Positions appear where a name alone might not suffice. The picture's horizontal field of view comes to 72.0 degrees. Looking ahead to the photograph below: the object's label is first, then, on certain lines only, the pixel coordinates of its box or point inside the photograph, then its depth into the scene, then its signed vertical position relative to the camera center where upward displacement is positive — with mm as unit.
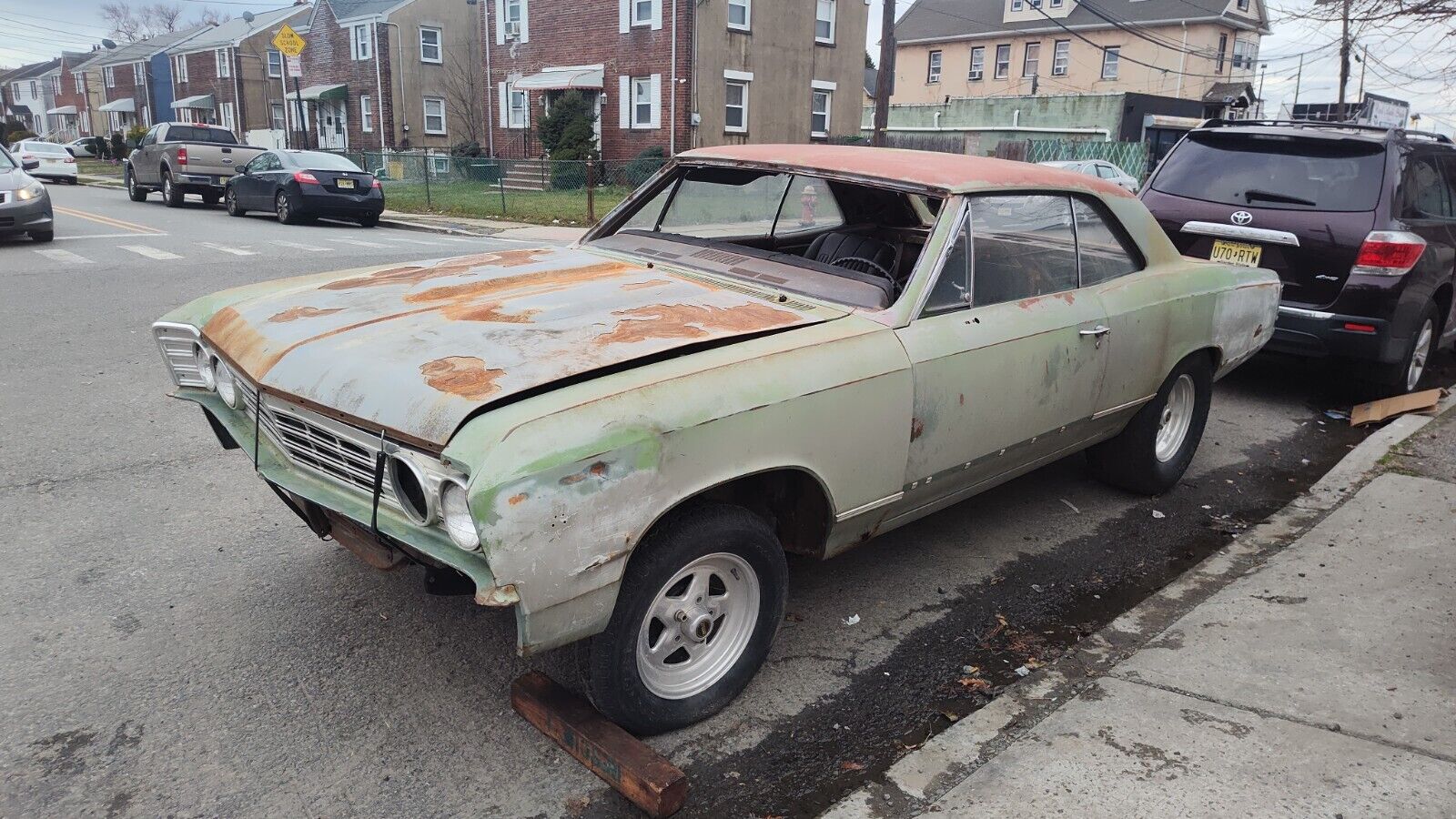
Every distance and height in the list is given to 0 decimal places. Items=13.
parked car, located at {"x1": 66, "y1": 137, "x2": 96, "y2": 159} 49062 +50
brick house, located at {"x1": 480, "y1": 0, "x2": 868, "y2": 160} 27406 +2655
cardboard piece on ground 6629 -1492
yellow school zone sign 19734 +2134
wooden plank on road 2553 -1531
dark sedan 17594 -613
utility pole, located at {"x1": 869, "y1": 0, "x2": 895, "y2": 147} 17703 +1605
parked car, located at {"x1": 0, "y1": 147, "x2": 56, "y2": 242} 13164 -736
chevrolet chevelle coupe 2484 -639
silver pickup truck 20531 -193
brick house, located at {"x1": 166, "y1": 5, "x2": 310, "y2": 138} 45688 +3494
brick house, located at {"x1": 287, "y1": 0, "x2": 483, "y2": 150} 35688 +2923
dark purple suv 6293 -328
